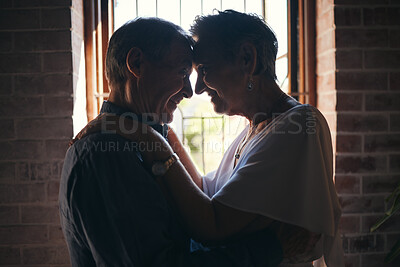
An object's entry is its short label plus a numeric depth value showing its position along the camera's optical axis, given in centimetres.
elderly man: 94
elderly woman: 104
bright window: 208
